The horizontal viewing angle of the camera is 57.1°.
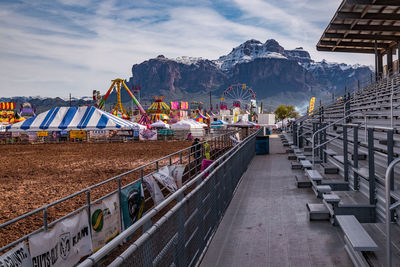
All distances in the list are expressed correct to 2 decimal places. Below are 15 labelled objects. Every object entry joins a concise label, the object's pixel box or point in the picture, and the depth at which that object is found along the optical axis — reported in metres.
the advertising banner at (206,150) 14.52
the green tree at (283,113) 120.62
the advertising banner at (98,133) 42.38
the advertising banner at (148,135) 40.19
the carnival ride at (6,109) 91.19
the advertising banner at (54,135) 40.18
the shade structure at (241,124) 32.88
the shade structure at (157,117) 70.56
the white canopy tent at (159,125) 48.61
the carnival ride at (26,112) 115.62
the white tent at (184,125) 43.77
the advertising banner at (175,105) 105.44
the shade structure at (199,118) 65.50
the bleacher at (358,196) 4.04
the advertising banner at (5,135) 41.12
